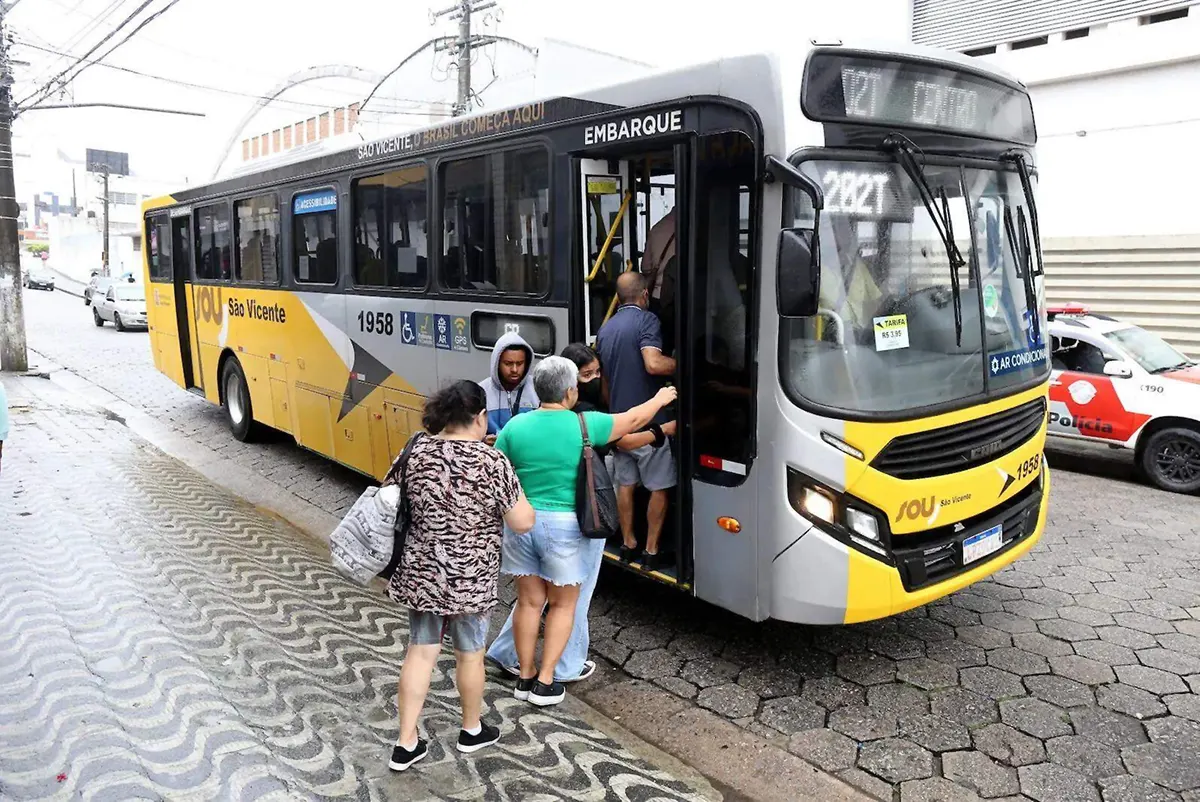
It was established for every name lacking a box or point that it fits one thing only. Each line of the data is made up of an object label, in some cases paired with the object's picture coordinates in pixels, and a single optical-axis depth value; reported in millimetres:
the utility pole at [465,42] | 22219
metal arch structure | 36875
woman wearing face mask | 4484
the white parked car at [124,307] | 24266
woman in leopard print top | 3535
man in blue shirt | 4840
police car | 8469
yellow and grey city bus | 4113
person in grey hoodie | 4902
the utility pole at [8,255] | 15367
